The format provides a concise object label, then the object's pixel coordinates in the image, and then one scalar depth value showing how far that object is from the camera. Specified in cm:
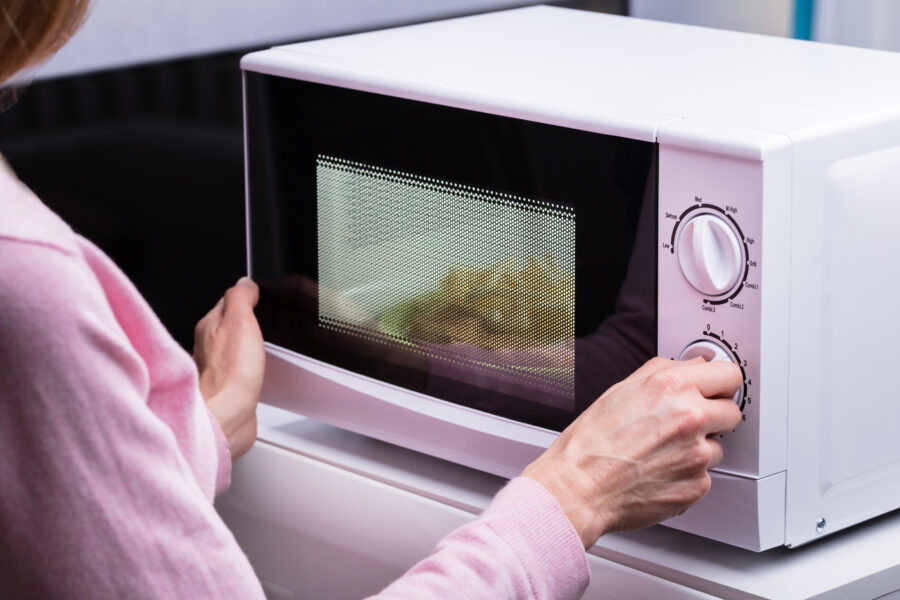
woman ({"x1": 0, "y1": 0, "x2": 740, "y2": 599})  124
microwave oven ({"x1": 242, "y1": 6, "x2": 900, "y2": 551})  146
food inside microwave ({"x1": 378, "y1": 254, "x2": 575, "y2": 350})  155
